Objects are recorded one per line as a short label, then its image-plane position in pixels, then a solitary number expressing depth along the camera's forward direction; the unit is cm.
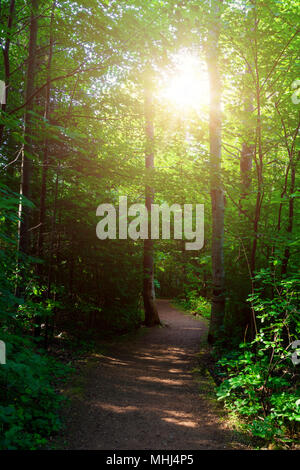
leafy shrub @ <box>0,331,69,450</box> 314
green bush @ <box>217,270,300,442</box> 377
